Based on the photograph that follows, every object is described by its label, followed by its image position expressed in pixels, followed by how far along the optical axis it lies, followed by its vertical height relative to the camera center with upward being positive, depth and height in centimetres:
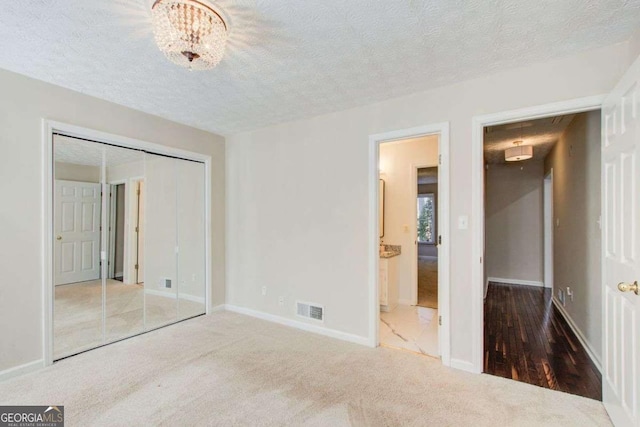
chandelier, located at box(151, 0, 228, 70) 159 +100
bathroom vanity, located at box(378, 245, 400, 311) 418 -92
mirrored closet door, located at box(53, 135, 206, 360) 285 -31
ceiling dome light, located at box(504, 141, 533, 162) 461 +96
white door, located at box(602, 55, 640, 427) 160 -20
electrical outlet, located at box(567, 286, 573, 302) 378 -99
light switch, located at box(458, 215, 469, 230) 262 -7
